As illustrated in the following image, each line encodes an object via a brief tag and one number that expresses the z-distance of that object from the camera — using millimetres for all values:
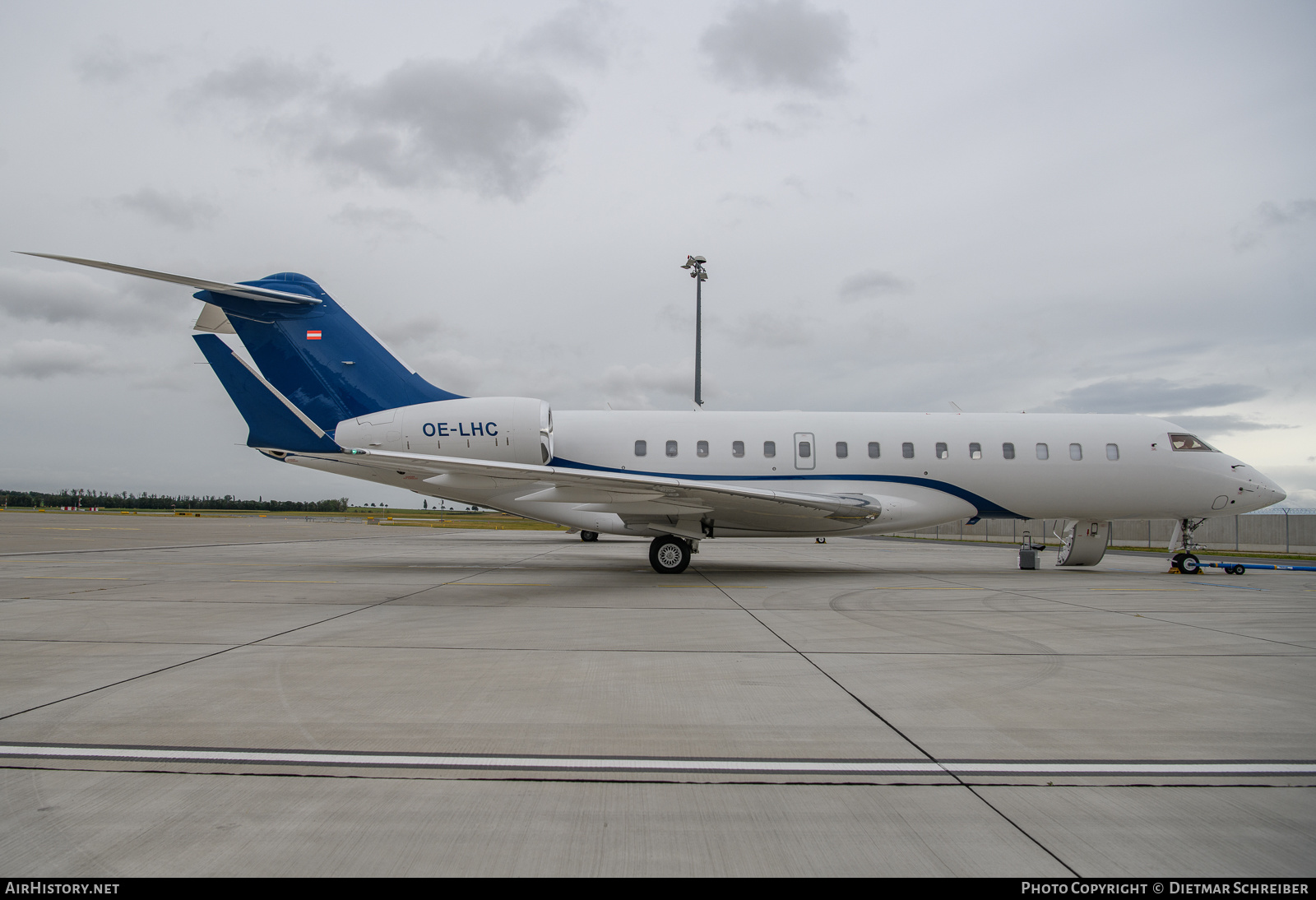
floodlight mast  25172
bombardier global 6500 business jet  12758
